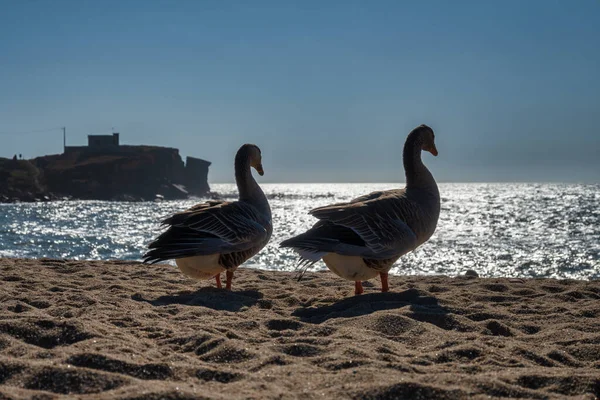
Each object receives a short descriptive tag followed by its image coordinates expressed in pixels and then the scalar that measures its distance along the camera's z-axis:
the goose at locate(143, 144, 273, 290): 7.27
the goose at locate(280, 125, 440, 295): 6.77
